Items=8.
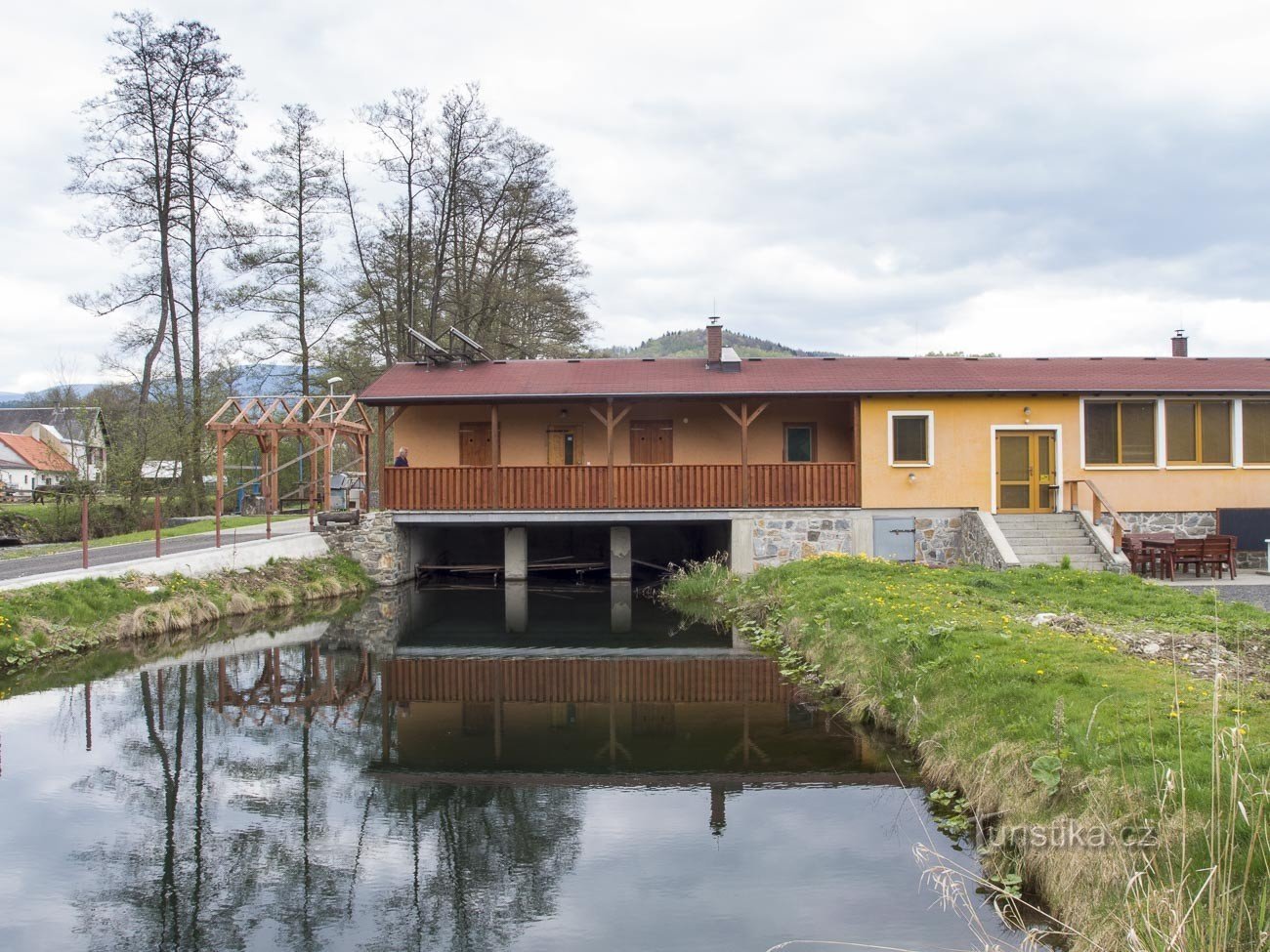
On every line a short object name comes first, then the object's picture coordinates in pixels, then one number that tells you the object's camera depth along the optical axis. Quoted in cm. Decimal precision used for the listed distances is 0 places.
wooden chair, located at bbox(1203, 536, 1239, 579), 1625
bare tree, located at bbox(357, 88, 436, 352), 2875
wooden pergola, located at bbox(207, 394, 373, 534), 2044
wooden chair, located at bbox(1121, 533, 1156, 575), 1689
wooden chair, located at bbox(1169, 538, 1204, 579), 1634
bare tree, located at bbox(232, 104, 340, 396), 2828
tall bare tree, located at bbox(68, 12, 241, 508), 2533
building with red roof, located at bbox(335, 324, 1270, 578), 1906
